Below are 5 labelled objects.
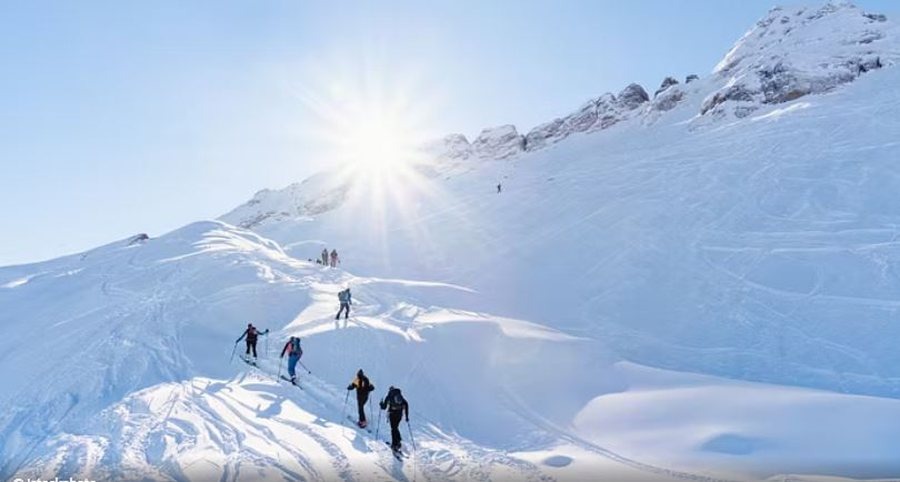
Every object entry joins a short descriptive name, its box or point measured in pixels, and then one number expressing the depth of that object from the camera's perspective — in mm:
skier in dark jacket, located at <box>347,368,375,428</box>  14680
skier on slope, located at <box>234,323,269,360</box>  19609
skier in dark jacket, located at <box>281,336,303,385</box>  17641
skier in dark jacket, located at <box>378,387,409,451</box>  13023
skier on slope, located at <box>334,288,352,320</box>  22766
